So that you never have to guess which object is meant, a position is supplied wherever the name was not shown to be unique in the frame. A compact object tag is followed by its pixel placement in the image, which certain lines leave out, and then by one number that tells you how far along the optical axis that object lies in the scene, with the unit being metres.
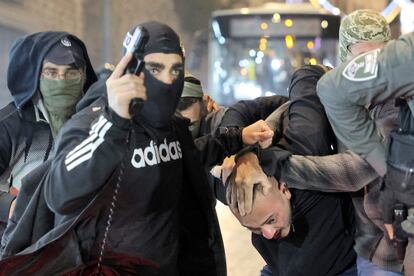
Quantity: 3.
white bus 10.95
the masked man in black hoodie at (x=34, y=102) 3.02
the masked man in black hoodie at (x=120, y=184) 2.02
